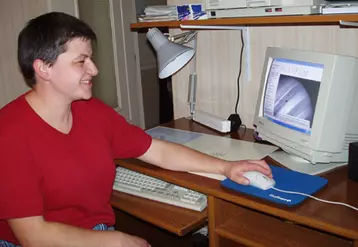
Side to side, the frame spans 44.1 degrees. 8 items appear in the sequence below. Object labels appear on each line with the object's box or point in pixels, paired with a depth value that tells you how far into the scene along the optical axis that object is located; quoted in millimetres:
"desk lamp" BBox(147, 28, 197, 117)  1837
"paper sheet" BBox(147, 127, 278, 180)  1637
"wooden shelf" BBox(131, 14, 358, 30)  1375
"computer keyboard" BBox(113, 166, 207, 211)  1496
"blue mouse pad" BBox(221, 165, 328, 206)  1252
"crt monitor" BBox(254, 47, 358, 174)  1378
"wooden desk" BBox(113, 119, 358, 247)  1206
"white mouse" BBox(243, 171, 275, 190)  1327
